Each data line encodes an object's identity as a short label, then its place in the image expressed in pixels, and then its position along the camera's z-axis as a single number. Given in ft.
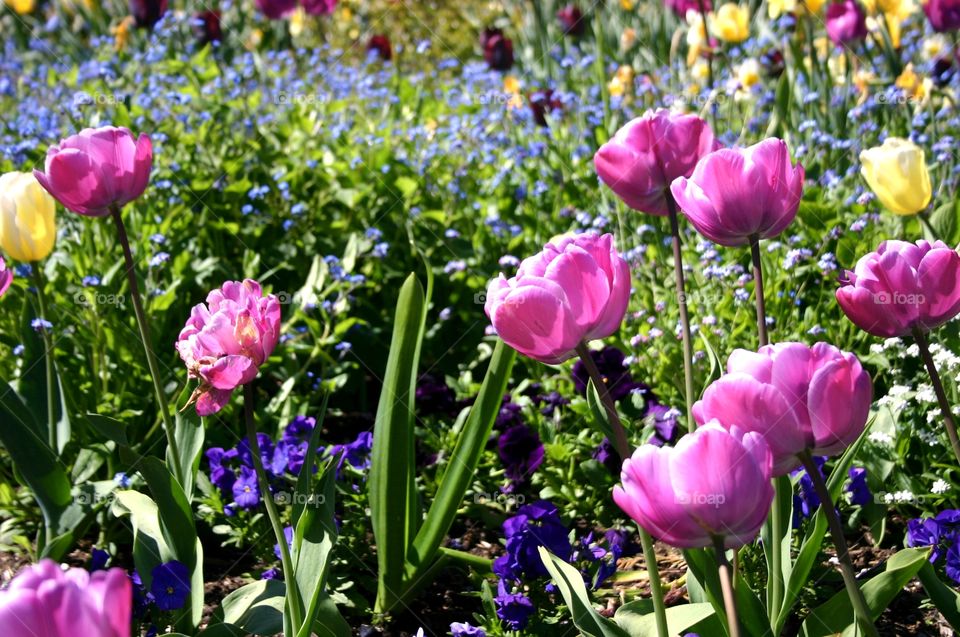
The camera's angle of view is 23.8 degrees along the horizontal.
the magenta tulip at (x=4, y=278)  4.65
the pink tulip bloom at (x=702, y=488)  3.82
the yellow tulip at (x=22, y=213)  5.07
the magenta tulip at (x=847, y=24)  7.54
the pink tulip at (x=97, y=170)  4.62
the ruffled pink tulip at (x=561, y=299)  4.11
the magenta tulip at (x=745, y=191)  4.29
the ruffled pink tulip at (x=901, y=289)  4.24
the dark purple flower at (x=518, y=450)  5.39
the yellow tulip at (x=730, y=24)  8.03
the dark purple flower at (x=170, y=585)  4.68
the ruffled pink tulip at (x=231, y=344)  4.30
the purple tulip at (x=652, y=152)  4.52
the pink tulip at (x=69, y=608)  3.53
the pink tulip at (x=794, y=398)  3.92
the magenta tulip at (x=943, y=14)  6.93
